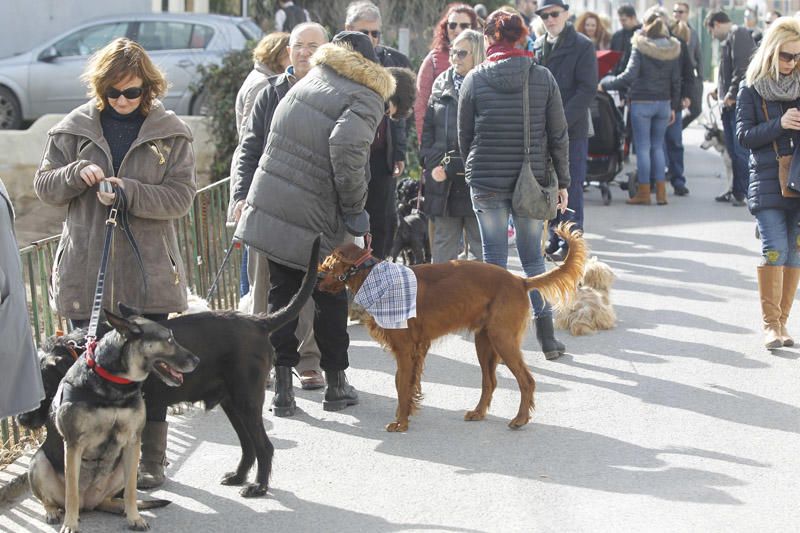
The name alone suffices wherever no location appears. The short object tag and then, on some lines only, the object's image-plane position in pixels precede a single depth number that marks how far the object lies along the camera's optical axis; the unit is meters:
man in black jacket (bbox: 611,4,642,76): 31.85
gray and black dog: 9.71
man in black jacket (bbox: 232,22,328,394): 14.24
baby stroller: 28.07
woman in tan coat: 10.97
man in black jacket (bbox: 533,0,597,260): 21.23
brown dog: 13.06
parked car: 33.59
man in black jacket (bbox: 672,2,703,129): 29.86
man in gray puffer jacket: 12.88
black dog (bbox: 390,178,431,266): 19.84
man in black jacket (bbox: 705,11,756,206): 28.19
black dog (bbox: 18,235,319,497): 10.62
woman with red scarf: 15.55
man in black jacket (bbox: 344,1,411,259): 15.48
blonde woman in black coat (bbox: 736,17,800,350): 15.90
